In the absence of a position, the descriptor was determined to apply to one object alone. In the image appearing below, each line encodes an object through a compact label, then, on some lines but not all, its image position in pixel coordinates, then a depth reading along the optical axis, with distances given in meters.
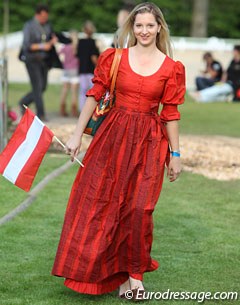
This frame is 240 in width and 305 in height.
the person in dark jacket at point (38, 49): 17.39
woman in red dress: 6.69
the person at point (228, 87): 25.05
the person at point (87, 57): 18.78
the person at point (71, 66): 20.16
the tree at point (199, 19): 44.56
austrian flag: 7.05
